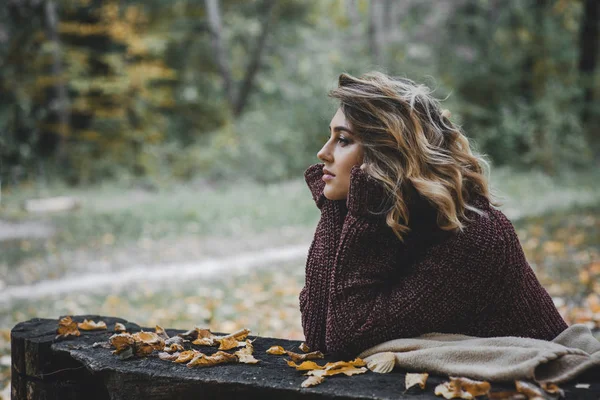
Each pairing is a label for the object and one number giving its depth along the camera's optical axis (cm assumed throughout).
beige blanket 224
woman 252
